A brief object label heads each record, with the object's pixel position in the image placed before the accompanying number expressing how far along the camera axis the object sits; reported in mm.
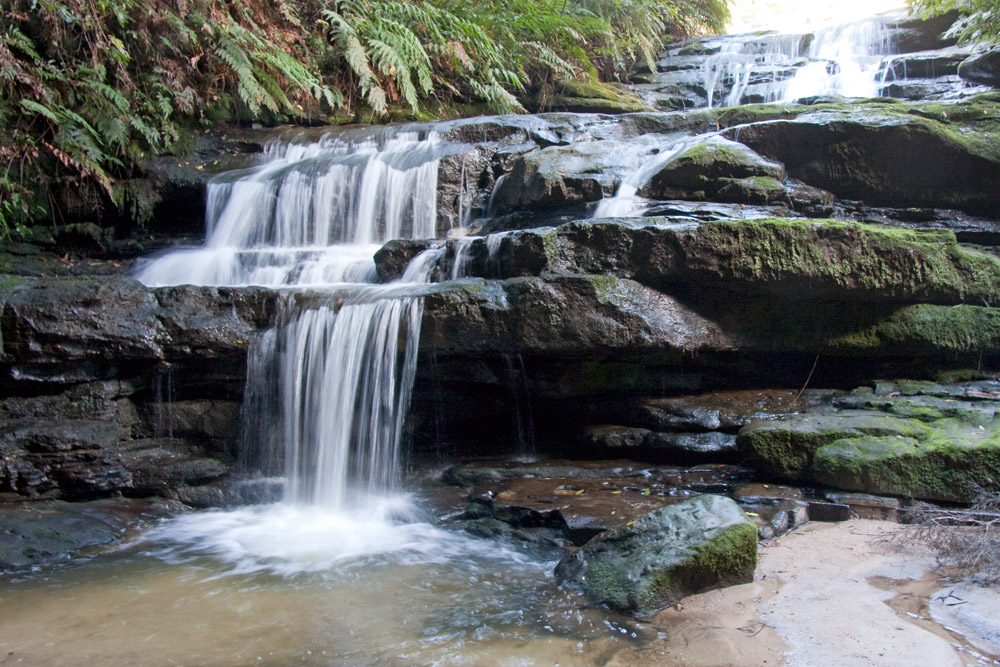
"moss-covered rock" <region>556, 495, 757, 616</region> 3389
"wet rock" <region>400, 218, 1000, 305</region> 5301
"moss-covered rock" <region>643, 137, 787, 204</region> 6871
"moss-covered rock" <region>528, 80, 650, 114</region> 12148
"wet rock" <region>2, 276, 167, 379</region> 5262
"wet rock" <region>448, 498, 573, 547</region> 4480
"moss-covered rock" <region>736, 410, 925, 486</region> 4707
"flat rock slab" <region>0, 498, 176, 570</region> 4344
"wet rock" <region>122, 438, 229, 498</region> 5594
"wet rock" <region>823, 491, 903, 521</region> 4285
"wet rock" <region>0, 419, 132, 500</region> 5258
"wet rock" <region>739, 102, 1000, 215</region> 6844
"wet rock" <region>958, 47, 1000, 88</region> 10430
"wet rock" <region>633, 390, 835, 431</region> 5539
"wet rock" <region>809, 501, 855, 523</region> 4359
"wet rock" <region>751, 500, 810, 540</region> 4168
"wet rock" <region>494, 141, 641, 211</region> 7398
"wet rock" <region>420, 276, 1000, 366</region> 5246
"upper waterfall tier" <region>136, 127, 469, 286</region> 8016
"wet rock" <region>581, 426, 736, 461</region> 5348
